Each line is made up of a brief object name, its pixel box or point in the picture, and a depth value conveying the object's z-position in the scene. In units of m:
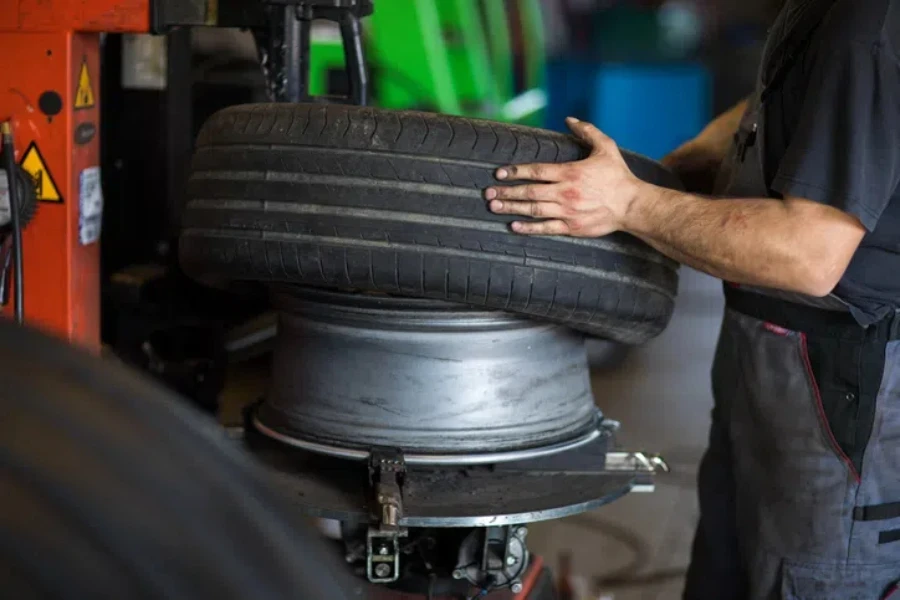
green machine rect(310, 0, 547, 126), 5.73
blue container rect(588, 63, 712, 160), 7.19
